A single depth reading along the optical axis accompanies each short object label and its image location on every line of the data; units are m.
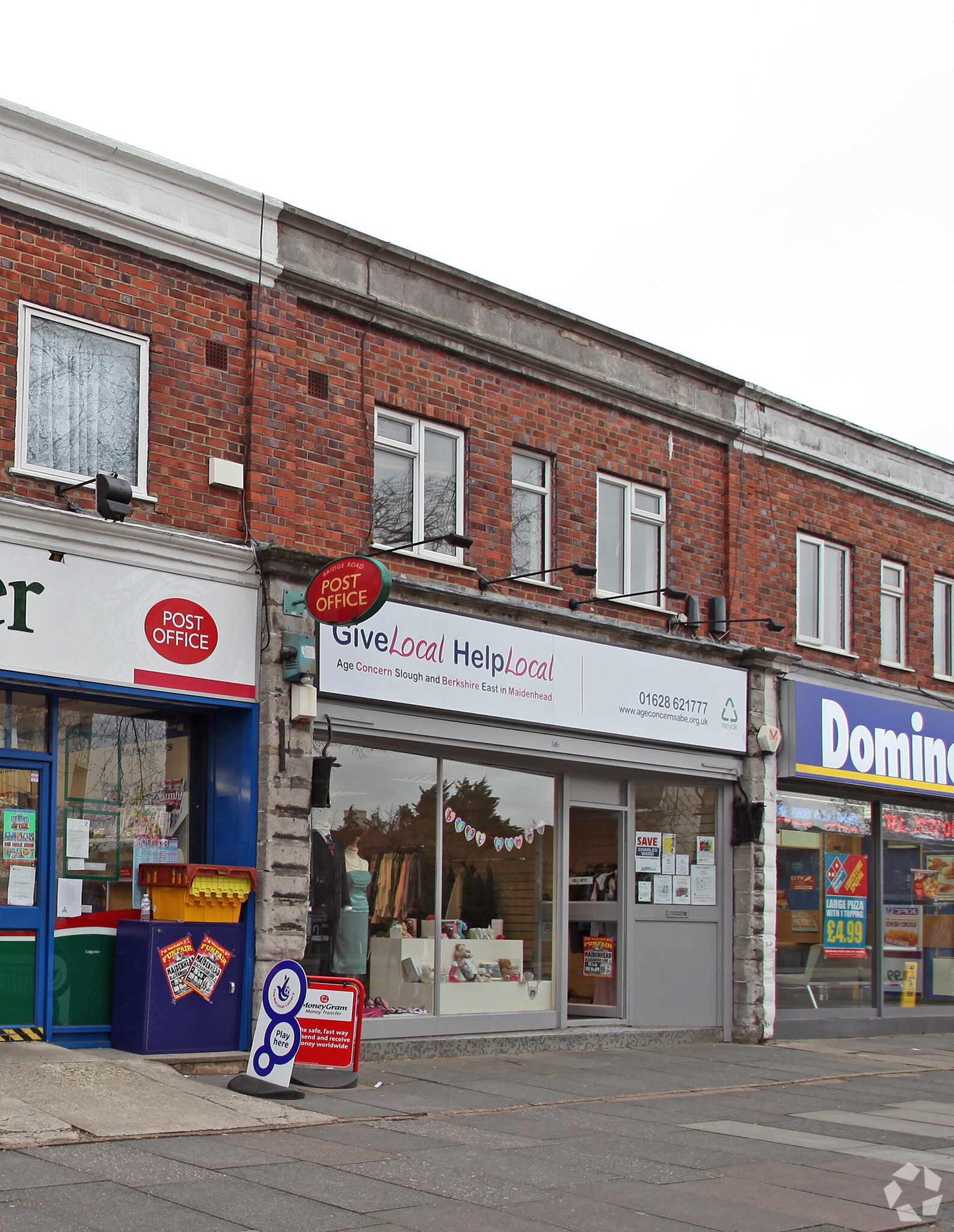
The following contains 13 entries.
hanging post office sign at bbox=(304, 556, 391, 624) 11.35
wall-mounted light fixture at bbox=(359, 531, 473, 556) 12.83
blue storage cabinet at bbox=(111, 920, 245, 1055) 11.33
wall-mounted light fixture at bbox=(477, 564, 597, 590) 14.13
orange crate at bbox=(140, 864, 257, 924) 11.55
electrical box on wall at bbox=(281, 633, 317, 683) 12.23
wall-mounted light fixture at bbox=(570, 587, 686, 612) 15.02
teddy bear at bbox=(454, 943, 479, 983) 14.06
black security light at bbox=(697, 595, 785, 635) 16.67
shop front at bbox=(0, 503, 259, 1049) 11.10
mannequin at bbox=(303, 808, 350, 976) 12.77
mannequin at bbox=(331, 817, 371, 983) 12.92
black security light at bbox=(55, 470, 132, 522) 11.06
